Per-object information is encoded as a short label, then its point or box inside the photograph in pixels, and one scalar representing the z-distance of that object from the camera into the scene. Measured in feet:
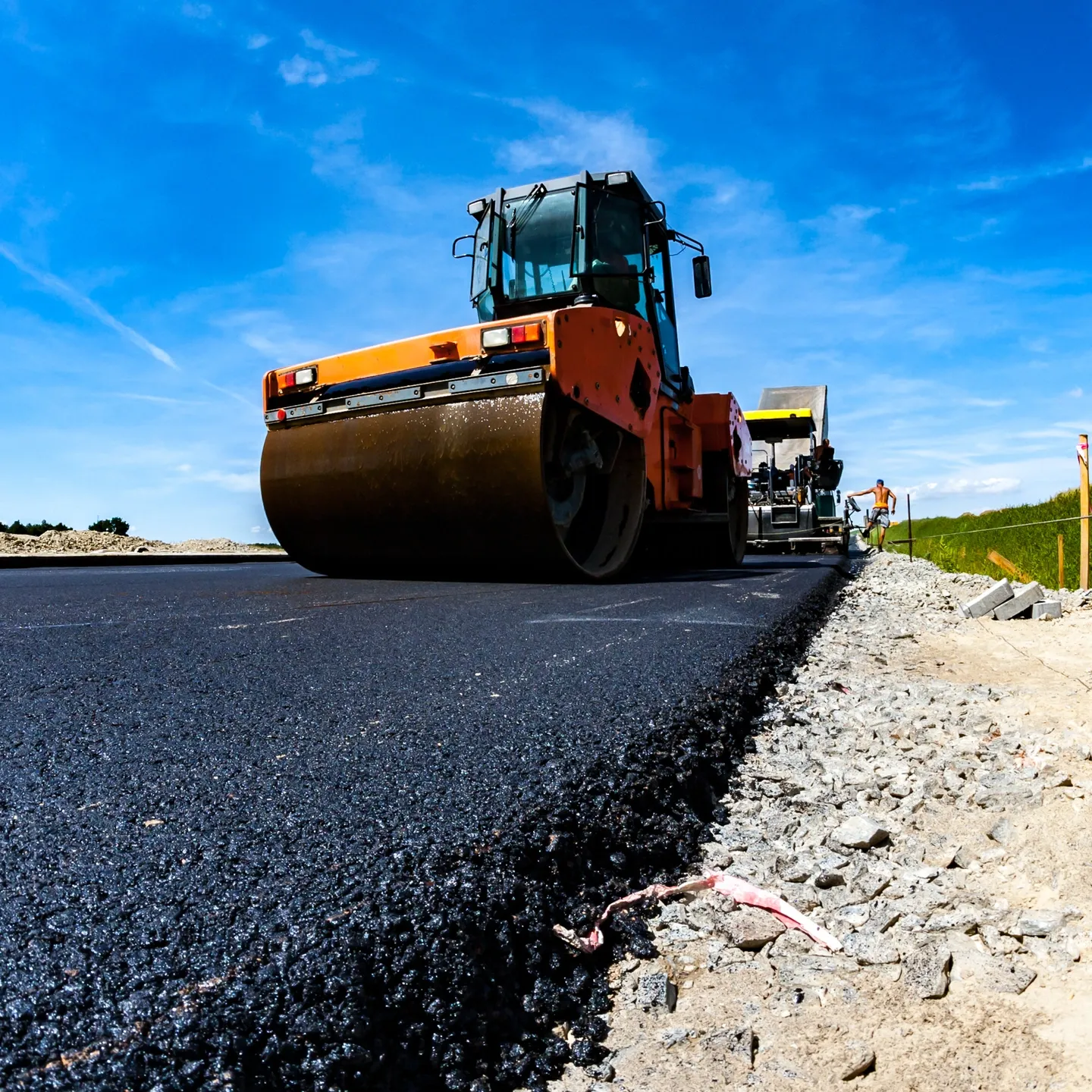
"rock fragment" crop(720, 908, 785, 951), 4.38
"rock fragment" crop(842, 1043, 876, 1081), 3.47
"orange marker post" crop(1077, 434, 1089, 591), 25.12
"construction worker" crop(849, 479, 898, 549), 60.75
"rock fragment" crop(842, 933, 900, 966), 4.26
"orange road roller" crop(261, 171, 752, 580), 15.83
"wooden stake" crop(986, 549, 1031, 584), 34.33
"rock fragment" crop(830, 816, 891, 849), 5.43
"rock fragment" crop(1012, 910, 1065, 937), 4.53
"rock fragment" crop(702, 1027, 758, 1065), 3.56
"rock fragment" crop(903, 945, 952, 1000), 4.02
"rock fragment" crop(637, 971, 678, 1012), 3.84
